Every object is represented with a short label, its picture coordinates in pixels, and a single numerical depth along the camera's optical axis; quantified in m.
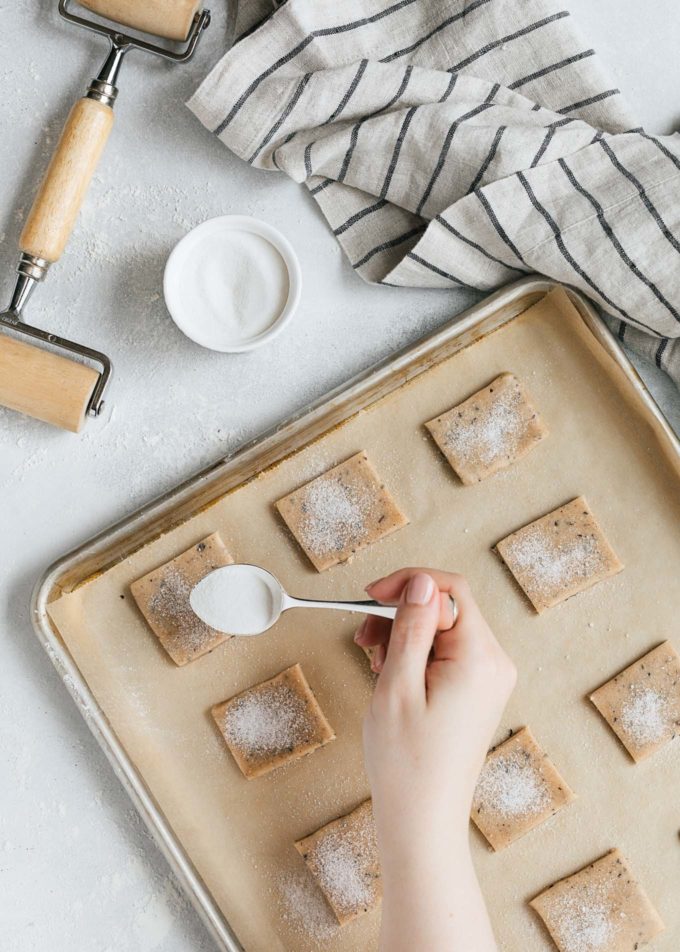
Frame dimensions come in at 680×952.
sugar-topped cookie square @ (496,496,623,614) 1.21
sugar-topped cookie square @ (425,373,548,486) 1.22
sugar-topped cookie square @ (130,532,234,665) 1.22
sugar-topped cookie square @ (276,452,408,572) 1.22
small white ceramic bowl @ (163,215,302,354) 1.18
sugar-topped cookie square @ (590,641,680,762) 1.21
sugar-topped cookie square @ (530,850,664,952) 1.21
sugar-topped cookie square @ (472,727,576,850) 1.22
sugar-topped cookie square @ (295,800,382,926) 1.23
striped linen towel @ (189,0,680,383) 1.16
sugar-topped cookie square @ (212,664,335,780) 1.23
